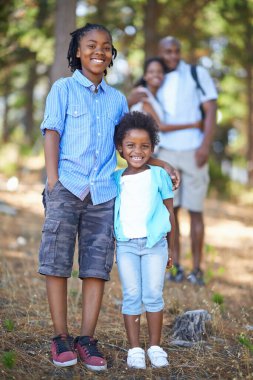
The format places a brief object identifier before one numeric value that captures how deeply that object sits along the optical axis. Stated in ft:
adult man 31.28
